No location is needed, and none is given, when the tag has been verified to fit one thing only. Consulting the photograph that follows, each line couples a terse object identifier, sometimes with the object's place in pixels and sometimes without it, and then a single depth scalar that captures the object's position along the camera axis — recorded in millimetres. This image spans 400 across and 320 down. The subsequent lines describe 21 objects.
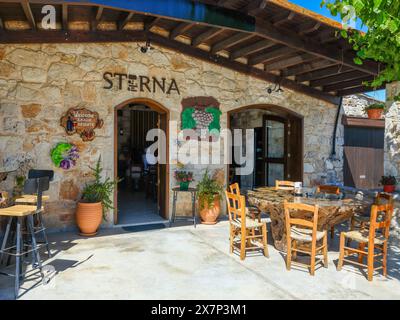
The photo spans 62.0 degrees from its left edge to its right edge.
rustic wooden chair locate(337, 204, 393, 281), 3367
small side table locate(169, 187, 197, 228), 5671
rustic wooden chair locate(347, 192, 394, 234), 4082
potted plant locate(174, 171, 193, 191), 5715
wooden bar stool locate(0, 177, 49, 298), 3051
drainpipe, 7516
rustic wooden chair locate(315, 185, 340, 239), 4729
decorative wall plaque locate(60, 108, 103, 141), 5102
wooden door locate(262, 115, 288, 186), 7609
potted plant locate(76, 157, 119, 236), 4887
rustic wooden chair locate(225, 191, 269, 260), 3916
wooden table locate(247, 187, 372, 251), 3709
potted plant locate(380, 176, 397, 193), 5359
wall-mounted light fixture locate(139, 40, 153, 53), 5530
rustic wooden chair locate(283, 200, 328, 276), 3426
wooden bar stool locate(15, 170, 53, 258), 3354
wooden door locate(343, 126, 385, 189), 7996
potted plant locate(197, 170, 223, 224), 5781
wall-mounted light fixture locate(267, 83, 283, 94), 6781
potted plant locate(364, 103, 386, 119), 7569
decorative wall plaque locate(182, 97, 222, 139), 6023
